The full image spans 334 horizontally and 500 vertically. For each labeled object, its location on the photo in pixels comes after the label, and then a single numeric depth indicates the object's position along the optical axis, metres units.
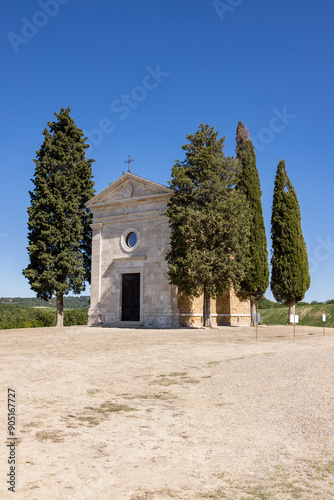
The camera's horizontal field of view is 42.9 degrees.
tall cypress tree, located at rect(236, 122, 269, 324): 27.48
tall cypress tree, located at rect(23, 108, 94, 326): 27.30
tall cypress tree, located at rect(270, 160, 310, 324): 27.98
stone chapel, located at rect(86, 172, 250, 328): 25.41
